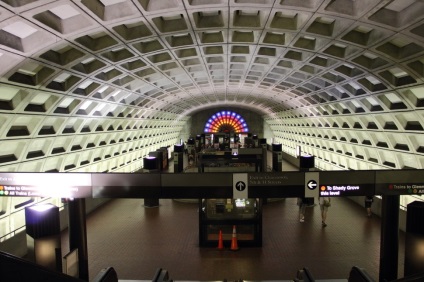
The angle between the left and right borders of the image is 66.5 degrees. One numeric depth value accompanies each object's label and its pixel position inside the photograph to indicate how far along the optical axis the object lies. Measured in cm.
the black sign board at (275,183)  838
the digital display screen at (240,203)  1302
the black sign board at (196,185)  839
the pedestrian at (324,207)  1488
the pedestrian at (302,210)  1562
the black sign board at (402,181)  833
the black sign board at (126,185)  836
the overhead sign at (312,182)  838
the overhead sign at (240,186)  834
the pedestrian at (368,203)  1638
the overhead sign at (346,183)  839
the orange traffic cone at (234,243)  1234
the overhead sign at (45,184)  834
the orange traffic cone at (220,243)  1241
